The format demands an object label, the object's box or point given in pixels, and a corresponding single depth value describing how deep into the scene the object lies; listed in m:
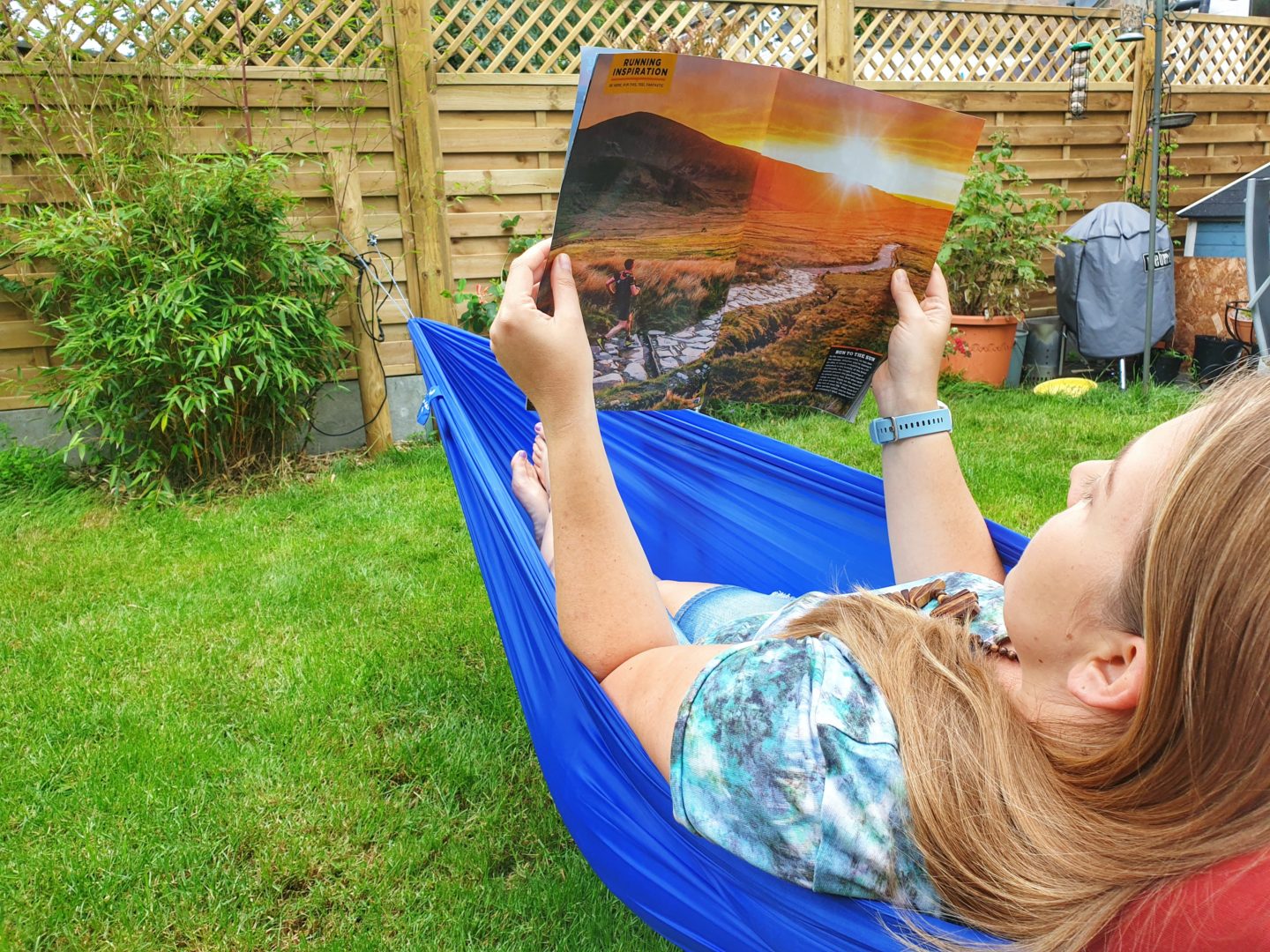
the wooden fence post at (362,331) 3.30
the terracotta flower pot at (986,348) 4.05
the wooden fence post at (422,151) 3.38
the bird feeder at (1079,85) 4.52
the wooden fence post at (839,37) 4.05
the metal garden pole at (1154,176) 3.54
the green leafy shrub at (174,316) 2.85
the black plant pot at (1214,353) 4.23
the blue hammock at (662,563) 0.74
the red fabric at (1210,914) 0.50
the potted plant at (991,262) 4.10
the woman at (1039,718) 0.54
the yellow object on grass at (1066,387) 4.01
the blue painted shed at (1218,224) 4.41
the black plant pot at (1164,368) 4.47
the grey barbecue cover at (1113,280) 4.27
